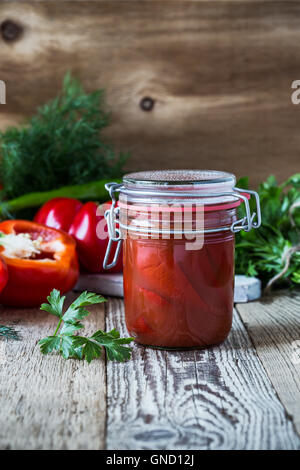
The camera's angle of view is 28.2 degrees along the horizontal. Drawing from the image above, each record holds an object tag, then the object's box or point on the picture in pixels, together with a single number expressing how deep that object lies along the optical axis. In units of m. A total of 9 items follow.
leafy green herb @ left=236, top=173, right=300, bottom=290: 1.32
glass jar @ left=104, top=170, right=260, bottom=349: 0.92
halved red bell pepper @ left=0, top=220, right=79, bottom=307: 1.20
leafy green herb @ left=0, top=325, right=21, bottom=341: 1.05
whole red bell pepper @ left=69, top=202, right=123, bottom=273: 1.37
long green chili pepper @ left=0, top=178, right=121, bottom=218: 1.55
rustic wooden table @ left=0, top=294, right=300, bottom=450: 0.70
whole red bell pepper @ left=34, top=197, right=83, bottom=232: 1.44
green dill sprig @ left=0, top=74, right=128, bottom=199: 1.58
